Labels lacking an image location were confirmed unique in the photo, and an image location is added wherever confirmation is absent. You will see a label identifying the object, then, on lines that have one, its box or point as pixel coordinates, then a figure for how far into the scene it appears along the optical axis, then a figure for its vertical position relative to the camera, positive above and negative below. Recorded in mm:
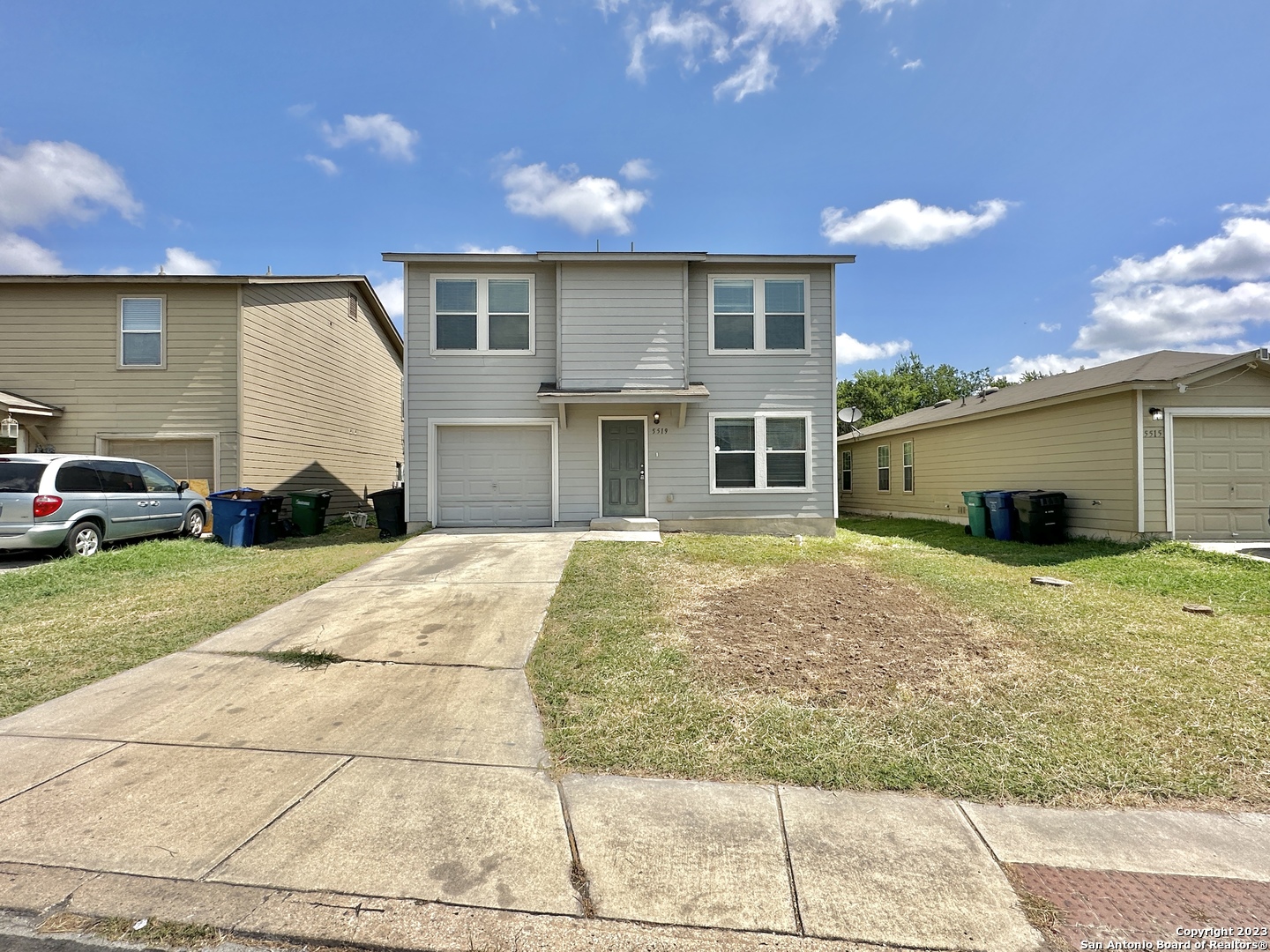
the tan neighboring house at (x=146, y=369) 11359 +2372
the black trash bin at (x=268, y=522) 10586 -694
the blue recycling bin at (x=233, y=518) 10062 -583
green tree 39125 +6638
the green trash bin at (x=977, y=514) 11969 -705
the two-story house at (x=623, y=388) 10852 +1834
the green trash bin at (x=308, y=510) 11648 -528
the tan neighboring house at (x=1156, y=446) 9430 +605
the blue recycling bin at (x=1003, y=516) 11289 -707
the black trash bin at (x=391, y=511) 10781 -514
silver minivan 7664 -232
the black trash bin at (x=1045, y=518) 10719 -717
